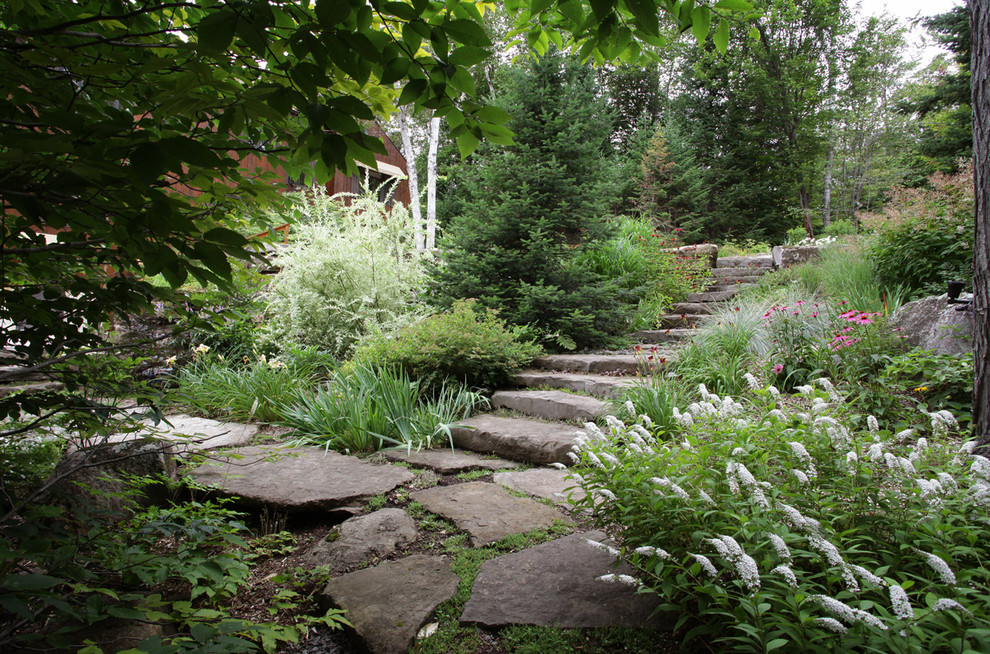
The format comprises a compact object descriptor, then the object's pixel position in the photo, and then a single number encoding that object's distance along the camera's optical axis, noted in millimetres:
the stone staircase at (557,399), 3281
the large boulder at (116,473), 1509
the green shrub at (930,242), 4316
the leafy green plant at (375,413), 3594
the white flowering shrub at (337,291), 5887
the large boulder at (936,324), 3219
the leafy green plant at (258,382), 4465
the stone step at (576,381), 4055
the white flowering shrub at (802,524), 1041
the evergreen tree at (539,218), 5586
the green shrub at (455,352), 4293
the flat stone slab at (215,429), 3517
